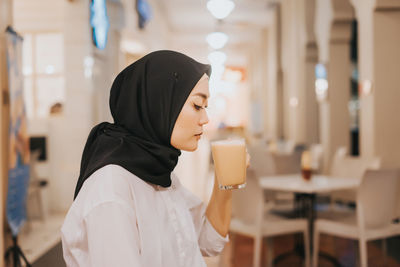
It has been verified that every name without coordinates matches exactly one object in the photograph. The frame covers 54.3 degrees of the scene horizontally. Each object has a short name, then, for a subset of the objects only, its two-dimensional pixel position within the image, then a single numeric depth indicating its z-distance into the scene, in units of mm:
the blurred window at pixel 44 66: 8188
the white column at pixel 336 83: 7023
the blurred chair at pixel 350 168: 4094
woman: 848
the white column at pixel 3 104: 2771
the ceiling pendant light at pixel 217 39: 10219
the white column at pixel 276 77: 11250
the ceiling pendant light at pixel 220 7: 7073
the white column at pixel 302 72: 8391
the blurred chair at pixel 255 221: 3088
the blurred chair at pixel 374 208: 2986
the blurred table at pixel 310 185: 3103
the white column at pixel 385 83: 4953
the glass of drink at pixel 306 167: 3441
